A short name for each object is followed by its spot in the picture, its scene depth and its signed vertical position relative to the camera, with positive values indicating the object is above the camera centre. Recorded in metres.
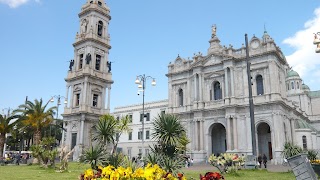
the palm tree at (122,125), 24.11 +1.05
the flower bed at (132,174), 4.37 -0.54
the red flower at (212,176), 5.72 -0.73
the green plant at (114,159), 13.42 -0.99
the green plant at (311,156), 22.86 -1.33
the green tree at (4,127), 36.97 +1.31
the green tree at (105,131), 19.92 +0.47
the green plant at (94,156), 14.81 -0.94
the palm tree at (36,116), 36.75 +2.65
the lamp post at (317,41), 13.14 +4.36
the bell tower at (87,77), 45.59 +9.67
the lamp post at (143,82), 25.89 +4.92
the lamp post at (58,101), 41.59 +5.13
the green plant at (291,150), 24.14 -0.94
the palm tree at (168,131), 16.11 +0.40
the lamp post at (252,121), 18.50 +1.08
